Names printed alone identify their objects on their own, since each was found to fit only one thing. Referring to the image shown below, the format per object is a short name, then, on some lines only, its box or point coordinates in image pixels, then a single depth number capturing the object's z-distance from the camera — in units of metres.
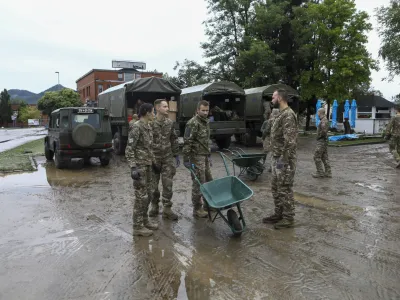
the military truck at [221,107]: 15.42
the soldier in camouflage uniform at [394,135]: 11.20
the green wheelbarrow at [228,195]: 5.02
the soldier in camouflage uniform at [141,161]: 5.23
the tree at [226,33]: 28.42
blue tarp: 18.72
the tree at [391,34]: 20.22
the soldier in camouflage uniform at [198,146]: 6.00
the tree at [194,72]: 29.81
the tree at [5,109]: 70.69
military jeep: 10.73
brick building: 63.59
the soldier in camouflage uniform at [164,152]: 5.92
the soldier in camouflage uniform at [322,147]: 9.12
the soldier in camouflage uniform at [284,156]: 5.41
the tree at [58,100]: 54.50
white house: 39.88
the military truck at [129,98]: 13.91
